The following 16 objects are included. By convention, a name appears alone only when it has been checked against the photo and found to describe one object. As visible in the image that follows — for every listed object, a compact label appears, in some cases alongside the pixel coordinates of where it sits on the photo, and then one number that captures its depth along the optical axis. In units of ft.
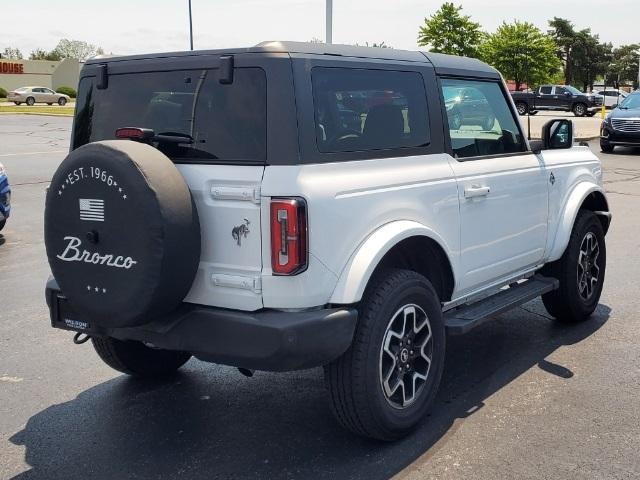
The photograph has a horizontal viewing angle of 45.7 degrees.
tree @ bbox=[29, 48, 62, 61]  382.01
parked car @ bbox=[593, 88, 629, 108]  162.09
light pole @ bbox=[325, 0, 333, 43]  48.44
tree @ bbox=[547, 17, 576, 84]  335.26
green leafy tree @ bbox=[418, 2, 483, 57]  162.91
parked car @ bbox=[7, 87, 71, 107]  191.83
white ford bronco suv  10.70
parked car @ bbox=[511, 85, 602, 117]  137.69
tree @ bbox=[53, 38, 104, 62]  405.39
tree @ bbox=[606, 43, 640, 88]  385.50
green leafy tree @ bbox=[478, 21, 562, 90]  179.32
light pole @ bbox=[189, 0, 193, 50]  125.14
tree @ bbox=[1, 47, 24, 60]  404.59
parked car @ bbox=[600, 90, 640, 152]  65.10
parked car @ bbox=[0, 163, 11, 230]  28.40
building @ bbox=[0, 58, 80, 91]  249.75
